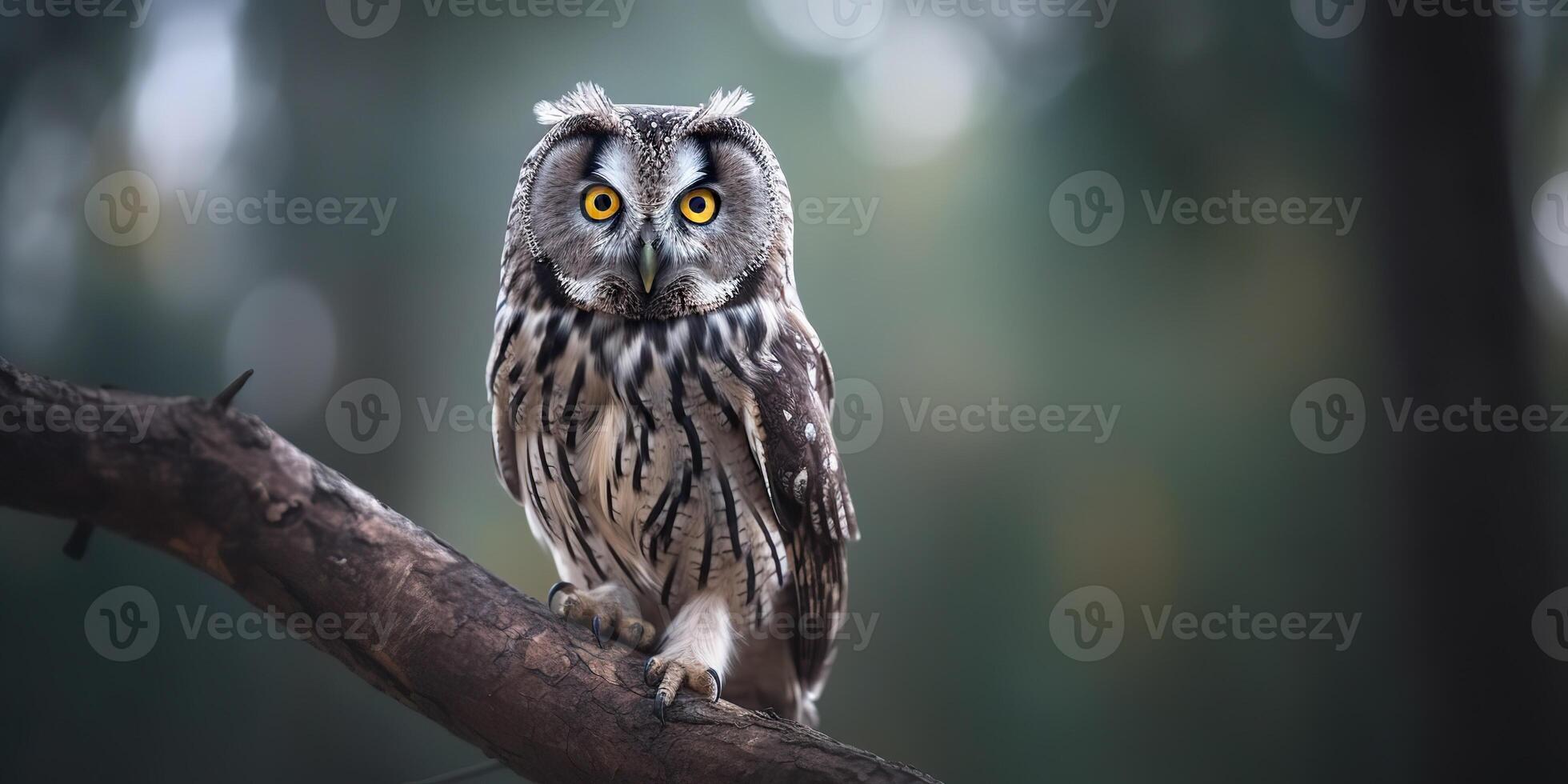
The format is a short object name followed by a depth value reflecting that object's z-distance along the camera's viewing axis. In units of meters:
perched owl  7.09
